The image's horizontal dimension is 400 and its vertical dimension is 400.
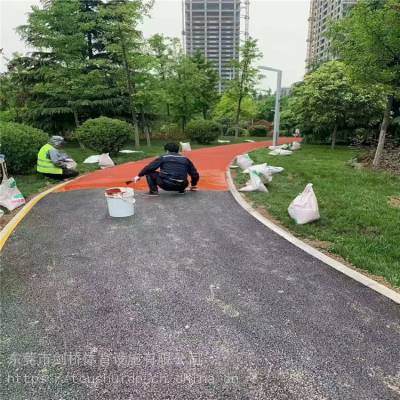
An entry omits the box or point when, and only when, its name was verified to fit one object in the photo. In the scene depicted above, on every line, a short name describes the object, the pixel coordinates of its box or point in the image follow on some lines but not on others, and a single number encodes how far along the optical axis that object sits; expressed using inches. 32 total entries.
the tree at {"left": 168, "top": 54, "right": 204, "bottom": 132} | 871.7
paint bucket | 215.9
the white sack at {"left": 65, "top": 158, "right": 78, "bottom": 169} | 346.5
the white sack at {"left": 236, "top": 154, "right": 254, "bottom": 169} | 407.2
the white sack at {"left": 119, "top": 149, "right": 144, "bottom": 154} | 558.5
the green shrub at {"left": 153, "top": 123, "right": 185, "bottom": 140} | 962.1
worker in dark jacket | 270.8
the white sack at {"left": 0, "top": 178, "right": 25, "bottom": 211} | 231.4
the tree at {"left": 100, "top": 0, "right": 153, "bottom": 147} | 562.3
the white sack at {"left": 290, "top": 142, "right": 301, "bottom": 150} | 682.5
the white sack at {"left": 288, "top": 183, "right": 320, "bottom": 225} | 202.4
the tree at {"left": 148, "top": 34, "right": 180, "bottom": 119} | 825.5
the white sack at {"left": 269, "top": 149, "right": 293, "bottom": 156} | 564.1
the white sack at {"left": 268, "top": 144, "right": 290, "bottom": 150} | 638.8
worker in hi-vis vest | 319.3
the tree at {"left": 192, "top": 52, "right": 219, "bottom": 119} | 1106.7
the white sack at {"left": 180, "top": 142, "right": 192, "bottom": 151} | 657.0
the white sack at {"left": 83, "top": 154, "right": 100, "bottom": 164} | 448.9
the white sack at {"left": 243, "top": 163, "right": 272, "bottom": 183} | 298.0
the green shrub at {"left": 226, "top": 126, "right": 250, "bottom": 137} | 1344.0
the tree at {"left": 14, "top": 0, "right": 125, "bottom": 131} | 583.2
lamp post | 668.7
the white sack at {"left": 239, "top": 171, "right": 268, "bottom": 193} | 286.2
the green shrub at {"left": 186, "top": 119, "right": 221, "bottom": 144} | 798.5
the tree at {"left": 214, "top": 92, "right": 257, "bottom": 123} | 1054.4
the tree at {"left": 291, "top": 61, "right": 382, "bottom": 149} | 616.4
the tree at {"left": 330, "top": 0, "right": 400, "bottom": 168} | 308.8
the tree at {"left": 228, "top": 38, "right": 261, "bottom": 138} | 958.4
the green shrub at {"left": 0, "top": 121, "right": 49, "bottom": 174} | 329.4
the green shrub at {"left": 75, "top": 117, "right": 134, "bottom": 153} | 473.1
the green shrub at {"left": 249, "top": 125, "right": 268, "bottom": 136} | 1338.6
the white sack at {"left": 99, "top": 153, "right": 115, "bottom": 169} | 434.0
